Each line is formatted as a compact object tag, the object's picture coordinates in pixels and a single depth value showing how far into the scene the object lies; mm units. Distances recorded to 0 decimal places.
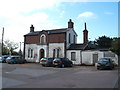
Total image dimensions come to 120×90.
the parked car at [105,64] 12706
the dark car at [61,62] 15334
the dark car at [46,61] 16468
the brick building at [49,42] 21248
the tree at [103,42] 35971
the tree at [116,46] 14592
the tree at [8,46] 40596
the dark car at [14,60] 20476
